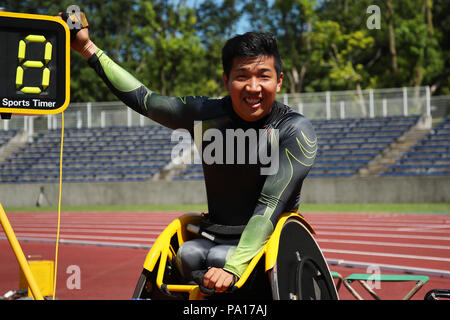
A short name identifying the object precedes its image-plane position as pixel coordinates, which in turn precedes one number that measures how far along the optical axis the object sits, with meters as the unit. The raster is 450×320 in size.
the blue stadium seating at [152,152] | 20.50
